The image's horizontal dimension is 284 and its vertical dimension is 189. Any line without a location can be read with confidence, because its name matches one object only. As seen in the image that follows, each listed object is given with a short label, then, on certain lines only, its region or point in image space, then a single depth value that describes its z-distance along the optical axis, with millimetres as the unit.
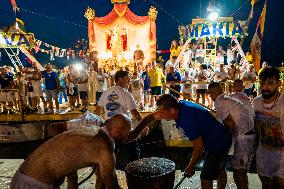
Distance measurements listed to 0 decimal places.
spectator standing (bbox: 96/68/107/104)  12209
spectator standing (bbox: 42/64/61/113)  11000
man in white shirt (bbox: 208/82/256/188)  4094
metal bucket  3699
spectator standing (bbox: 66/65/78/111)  11469
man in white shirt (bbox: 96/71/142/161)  5637
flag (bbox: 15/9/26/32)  19453
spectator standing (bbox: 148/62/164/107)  11836
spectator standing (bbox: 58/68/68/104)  14505
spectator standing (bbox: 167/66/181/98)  11398
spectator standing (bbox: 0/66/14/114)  11523
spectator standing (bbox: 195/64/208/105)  11430
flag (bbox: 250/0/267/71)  16422
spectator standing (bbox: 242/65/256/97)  11428
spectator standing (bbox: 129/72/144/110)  11711
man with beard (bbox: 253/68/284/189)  3689
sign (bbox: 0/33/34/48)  17773
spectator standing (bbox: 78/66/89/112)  11375
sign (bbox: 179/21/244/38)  15117
